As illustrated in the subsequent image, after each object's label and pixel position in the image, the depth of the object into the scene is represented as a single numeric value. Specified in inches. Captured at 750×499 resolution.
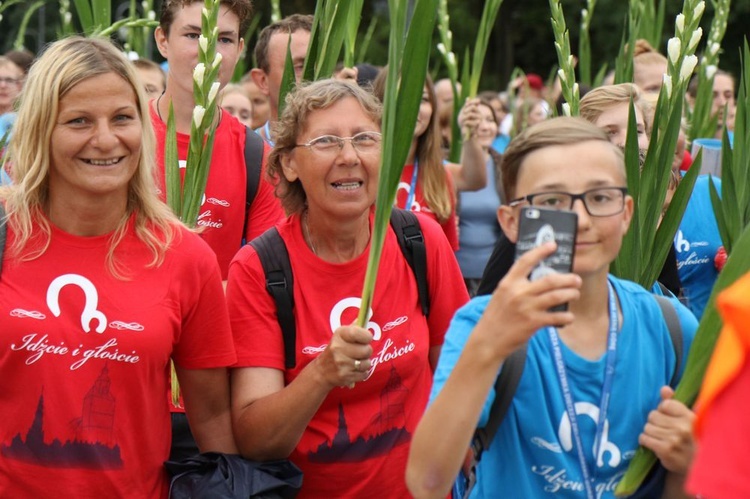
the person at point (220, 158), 136.3
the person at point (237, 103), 235.3
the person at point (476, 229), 252.9
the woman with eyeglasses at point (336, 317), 103.9
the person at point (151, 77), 207.8
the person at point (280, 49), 177.9
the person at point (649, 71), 196.4
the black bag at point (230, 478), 99.9
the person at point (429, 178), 188.7
